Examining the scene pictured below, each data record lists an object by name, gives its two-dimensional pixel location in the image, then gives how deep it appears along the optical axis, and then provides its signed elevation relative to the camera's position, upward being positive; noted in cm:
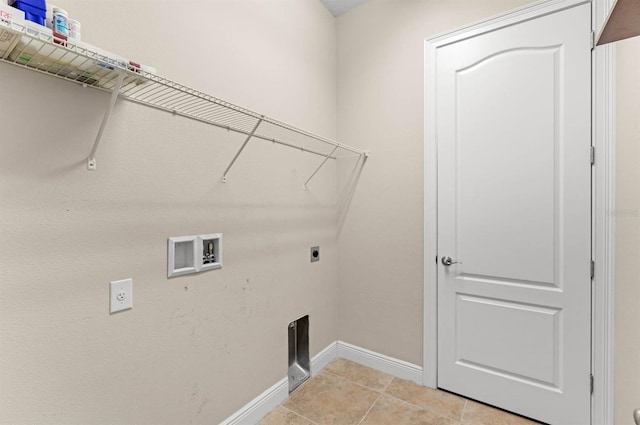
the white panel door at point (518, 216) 160 -2
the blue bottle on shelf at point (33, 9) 75 +53
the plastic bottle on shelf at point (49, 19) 81 +53
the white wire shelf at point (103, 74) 76 +45
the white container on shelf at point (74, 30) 85 +53
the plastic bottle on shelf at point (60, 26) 78 +50
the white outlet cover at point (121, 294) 112 -31
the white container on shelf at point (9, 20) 68 +44
